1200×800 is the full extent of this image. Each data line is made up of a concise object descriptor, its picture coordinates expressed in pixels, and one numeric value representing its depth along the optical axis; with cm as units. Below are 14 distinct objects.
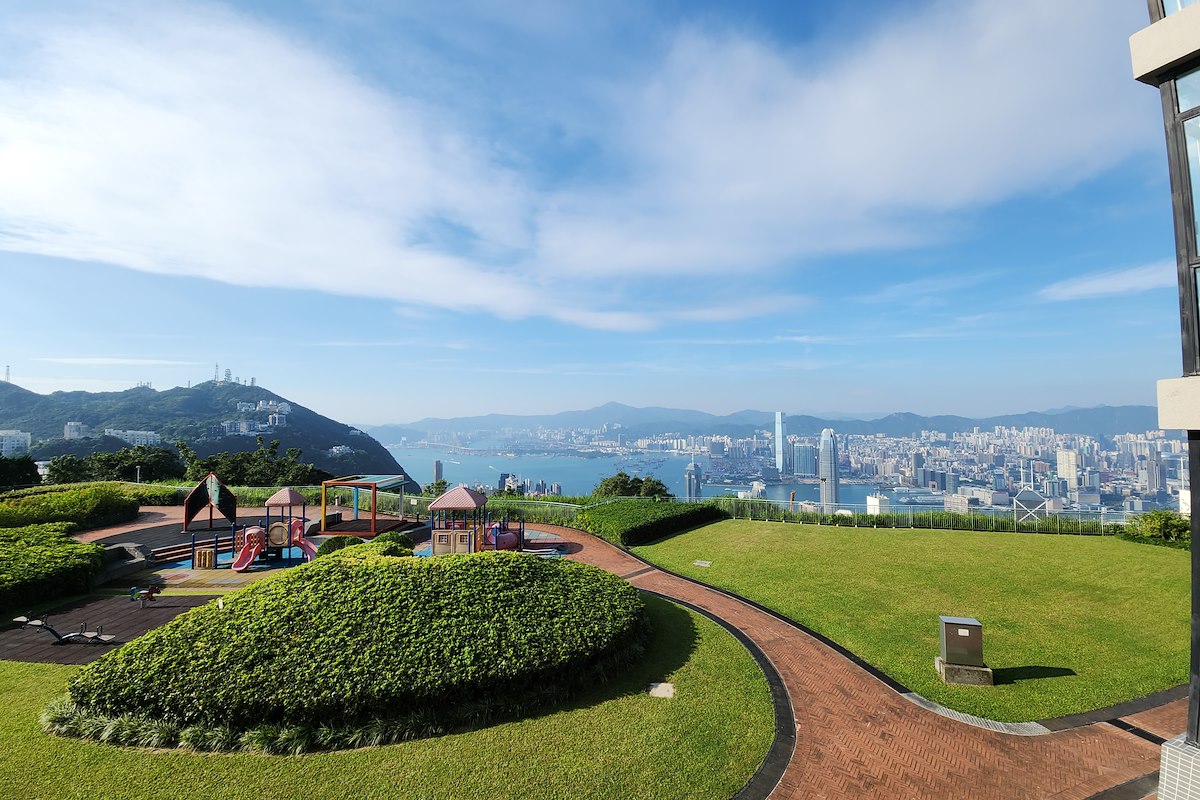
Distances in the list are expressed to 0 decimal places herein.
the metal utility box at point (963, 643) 870
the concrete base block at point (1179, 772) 541
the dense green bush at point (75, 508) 1853
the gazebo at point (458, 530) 1672
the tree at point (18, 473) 2898
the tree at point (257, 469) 3716
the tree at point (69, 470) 3453
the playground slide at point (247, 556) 1563
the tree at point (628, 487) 2994
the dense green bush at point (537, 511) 2309
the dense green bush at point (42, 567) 1166
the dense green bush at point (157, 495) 2573
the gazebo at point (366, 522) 1896
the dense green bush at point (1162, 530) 1630
